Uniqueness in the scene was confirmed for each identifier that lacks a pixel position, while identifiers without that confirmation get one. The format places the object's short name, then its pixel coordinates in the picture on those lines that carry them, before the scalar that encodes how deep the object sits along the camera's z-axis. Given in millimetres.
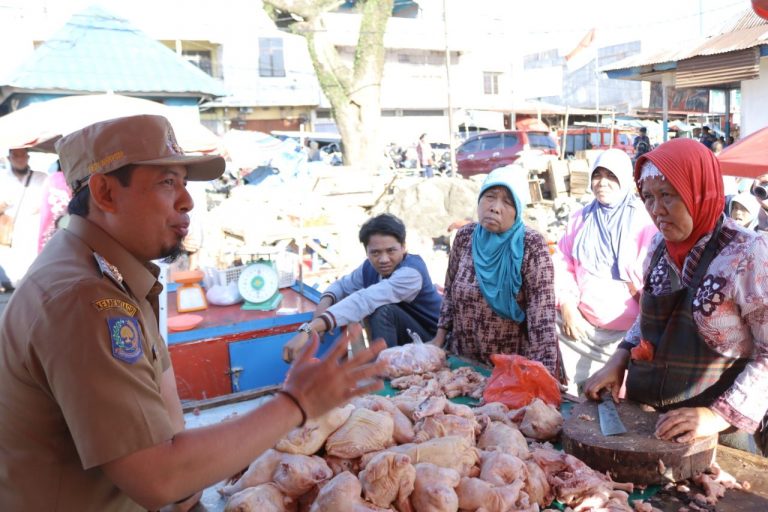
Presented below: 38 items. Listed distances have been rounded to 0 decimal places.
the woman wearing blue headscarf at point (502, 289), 3438
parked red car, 18986
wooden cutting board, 2066
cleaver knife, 2260
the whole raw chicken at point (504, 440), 2152
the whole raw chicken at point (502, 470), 1954
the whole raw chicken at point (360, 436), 2049
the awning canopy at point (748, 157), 5641
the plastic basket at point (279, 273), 4617
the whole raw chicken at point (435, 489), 1809
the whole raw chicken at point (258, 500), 1857
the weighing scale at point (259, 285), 4453
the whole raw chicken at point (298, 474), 1938
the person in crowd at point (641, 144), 16406
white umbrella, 6023
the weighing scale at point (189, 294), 4426
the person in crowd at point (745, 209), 6012
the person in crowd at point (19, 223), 5625
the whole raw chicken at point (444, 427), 2176
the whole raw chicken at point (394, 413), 2166
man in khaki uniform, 1332
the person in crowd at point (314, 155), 23000
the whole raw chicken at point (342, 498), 1788
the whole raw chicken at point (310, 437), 2035
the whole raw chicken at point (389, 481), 1831
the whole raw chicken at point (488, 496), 1837
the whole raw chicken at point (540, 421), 2416
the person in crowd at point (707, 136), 15000
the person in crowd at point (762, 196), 5473
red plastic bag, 2721
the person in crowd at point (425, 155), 21516
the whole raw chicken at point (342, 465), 2037
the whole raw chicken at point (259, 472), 2002
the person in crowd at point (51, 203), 5379
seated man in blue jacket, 4014
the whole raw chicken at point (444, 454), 1996
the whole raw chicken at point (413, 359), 3166
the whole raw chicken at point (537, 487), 1984
